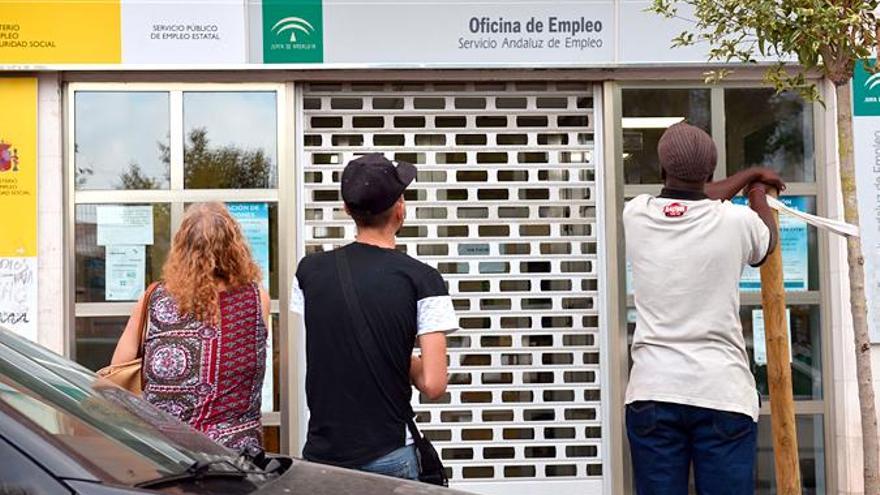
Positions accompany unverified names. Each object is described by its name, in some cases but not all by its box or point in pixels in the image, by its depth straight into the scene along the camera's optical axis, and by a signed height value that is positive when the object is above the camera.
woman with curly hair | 3.78 -0.23
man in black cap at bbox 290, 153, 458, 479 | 3.29 -0.26
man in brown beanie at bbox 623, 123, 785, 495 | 3.49 -0.24
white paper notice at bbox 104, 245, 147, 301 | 7.05 +0.05
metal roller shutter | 7.34 +0.18
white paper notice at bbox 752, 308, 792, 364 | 7.35 -0.49
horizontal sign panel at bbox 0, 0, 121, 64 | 6.88 +1.70
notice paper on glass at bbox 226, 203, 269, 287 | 7.12 +0.41
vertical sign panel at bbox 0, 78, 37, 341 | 6.92 +0.53
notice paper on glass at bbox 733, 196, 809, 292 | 7.34 +0.08
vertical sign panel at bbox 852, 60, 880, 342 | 7.17 +0.68
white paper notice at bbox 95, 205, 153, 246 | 7.07 +0.38
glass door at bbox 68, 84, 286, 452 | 7.06 +0.68
